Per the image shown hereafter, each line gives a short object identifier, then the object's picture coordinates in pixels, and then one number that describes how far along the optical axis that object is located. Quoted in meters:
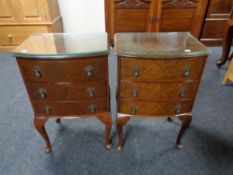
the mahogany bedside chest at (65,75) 0.87
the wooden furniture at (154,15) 2.54
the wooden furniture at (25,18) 2.44
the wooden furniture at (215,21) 2.69
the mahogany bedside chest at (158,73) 0.90
